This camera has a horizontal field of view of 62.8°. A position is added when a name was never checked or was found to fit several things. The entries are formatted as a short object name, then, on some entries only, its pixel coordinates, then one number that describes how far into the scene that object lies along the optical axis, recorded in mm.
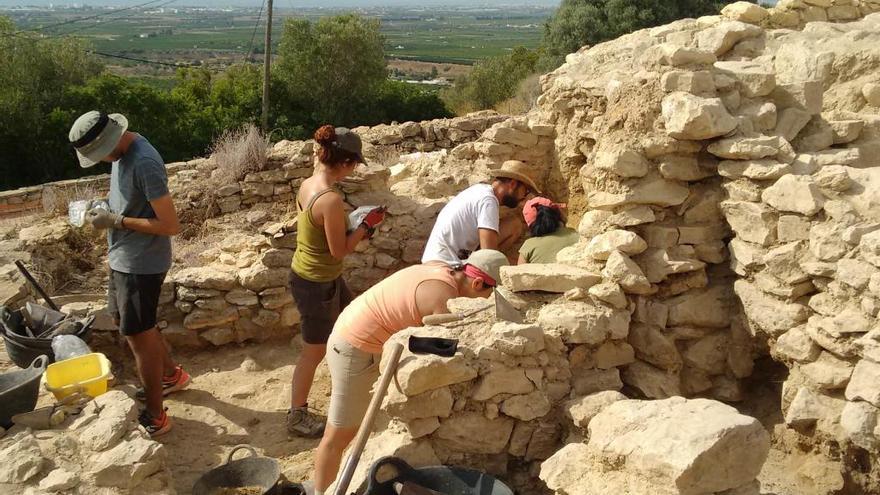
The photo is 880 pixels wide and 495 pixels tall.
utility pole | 17141
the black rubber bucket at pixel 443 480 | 3365
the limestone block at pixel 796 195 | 3872
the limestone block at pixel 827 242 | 3713
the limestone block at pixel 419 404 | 3588
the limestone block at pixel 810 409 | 3672
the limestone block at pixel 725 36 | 5465
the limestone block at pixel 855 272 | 3523
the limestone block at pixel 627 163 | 4504
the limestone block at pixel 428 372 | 3518
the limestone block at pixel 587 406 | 3637
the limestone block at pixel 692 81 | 4500
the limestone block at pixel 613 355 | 4180
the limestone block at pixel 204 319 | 6398
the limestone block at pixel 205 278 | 6402
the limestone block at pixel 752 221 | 4102
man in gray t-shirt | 4543
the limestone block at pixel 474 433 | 3719
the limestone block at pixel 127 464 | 3520
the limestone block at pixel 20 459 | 3281
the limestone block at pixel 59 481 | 3307
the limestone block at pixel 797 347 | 3785
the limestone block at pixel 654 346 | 4331
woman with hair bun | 4613
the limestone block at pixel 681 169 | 4496
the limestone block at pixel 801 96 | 4656
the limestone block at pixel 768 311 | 3910
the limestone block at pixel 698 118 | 4285
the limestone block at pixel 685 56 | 4641
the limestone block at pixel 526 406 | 3738
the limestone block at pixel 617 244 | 4367
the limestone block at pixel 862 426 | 3342
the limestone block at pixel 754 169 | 4108
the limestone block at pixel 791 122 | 4559
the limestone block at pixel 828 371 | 3607
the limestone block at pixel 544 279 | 4227
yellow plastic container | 4143
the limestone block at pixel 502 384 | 3695
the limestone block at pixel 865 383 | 3336
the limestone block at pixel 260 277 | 6516
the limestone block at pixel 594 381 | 4023
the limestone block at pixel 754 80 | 4609
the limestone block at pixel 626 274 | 4254
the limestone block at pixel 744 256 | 4133
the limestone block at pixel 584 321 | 4004
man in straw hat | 4945
